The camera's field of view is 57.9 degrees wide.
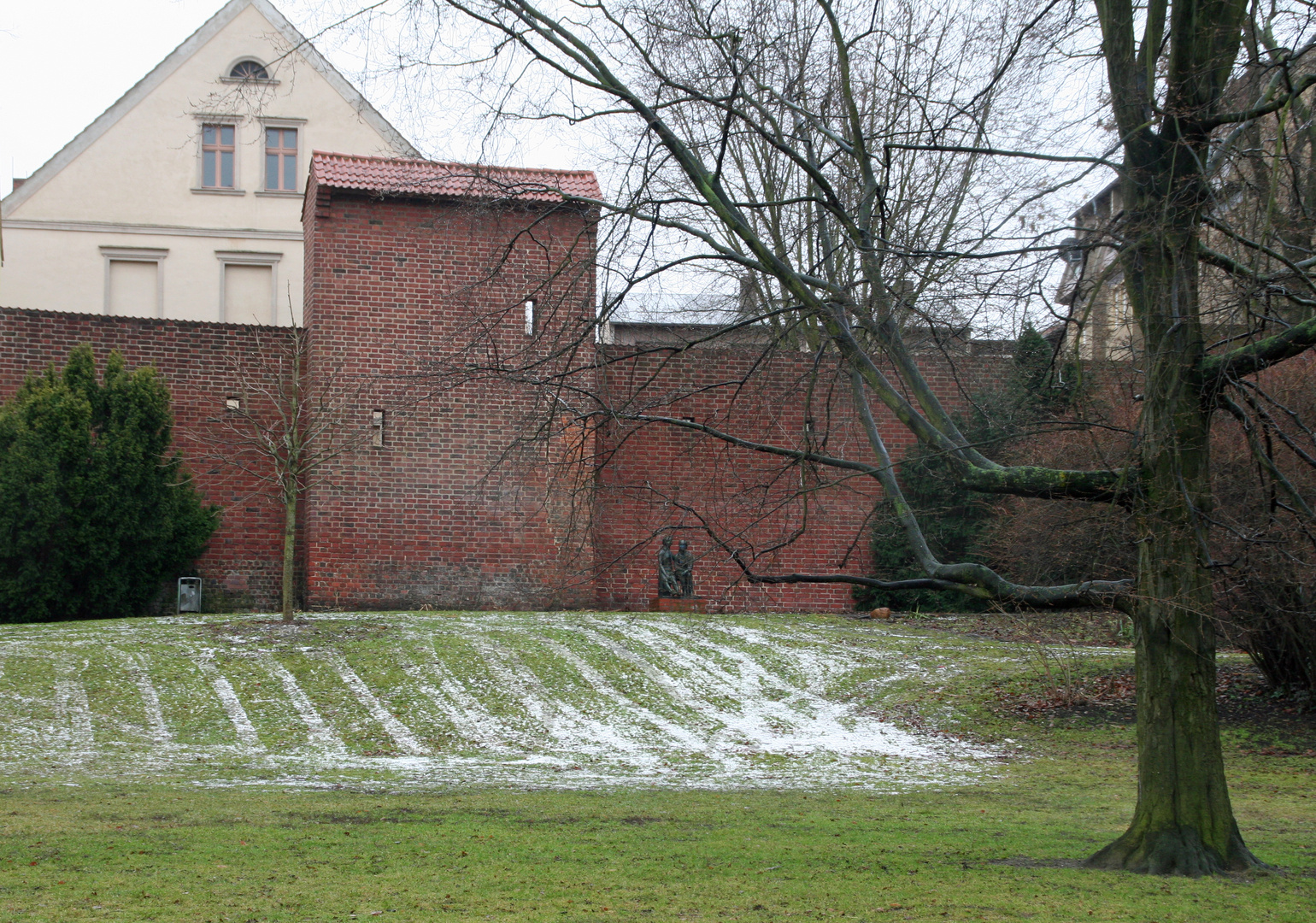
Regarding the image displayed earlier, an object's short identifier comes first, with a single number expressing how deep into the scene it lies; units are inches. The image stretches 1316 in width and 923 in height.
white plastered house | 1181.1
